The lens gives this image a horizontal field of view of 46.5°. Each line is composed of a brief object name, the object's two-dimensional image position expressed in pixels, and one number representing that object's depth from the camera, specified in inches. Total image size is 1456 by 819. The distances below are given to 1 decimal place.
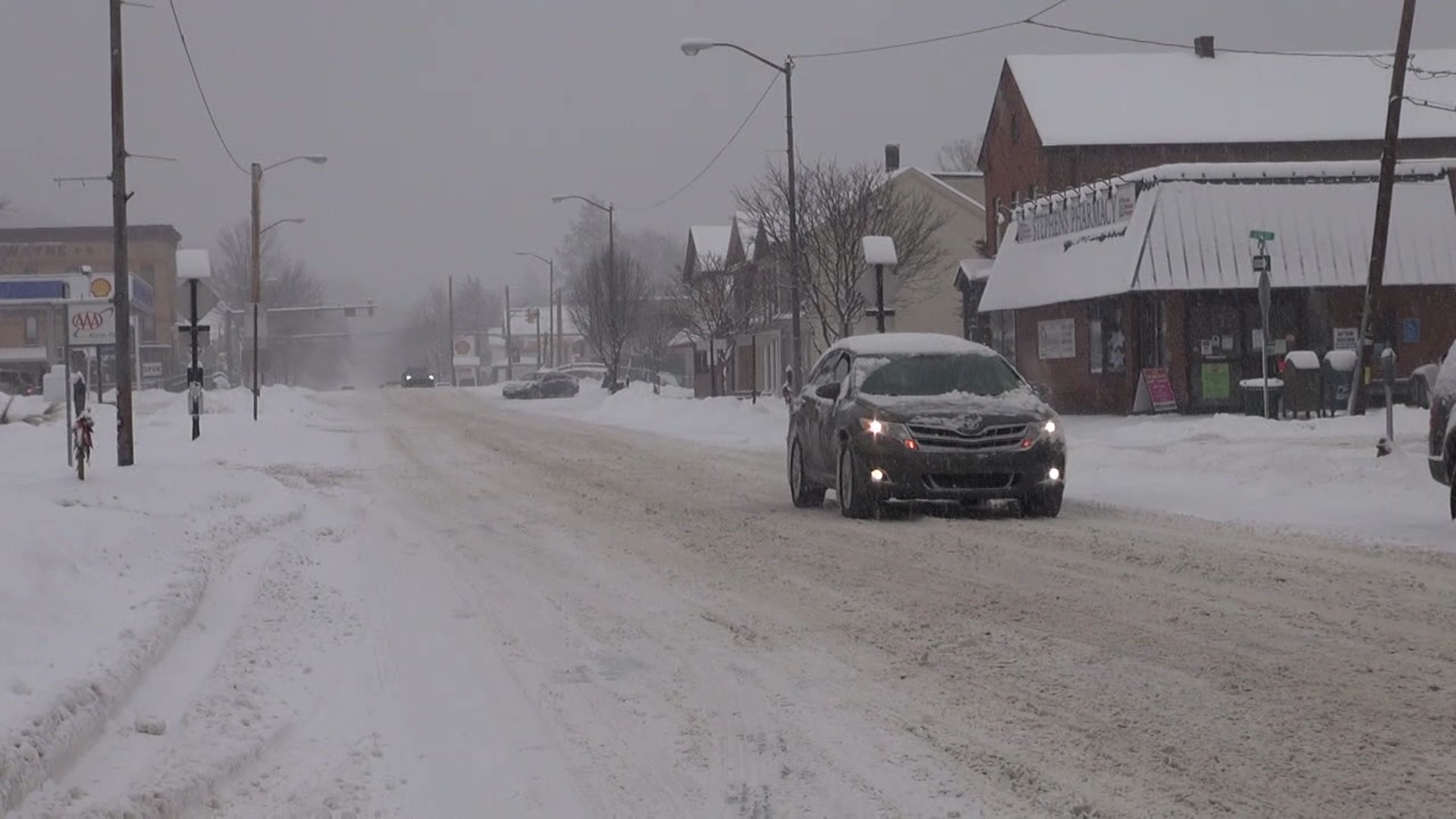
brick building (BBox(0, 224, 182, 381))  3863.2
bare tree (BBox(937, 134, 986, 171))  4398.6
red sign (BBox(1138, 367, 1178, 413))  1284.4
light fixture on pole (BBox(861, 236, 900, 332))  1188.5
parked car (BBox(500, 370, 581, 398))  2920.8
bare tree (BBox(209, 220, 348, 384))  5108.3
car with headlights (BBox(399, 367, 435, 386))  4458.7
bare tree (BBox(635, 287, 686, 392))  3198.8
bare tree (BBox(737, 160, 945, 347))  1668.3
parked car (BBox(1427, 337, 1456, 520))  528.7
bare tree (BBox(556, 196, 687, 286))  5979.3
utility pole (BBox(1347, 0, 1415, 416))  1020.5
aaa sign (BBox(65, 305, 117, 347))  885.2
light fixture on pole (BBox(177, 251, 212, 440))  1189.7
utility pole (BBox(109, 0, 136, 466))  834.2
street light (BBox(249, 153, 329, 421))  1857.8
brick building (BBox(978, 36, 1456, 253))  1886.1
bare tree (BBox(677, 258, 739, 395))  2362.2
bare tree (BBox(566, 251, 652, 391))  2527.1
